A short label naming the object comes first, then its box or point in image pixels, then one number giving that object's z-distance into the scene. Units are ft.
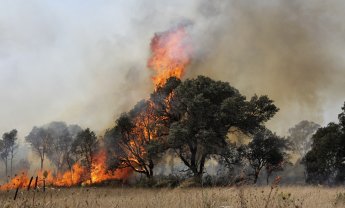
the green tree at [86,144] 193.77
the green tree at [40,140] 287.28
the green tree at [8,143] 298.56
